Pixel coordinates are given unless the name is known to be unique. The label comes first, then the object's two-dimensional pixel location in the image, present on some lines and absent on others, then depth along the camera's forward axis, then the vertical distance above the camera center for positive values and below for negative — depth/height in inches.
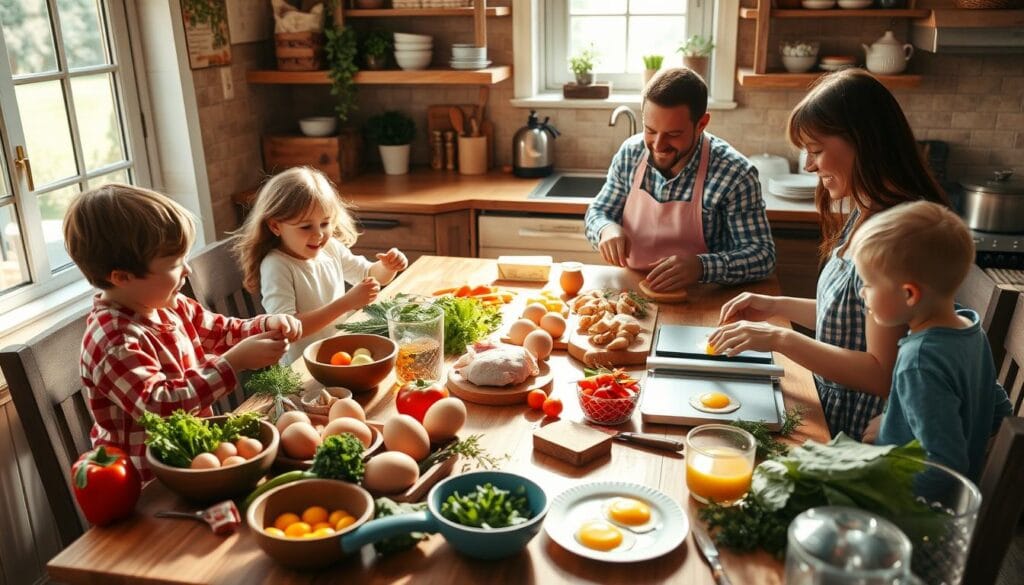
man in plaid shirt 89.5 -20.9
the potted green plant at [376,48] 137.7 -5.1
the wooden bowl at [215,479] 48.6 -25.4
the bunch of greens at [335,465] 48.4 -24.5
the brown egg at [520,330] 72.5 -26.0
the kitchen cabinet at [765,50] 119.7 -6.3
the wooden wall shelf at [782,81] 123.6 -10.8
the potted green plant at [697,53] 134.3 -7.1
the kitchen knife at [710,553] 43.1 -27.7
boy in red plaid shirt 56.9 -20.1
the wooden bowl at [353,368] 64.0 -25.5
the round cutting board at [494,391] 63.1 -27.2
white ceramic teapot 122.3 -7.6
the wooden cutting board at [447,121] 148.5 -18.1
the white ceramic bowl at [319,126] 142.6 -17.4
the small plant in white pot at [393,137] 145.9 -20.1
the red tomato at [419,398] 58.4 -25.4
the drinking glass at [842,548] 33.4 -21.7
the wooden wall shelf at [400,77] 133.3 -9.4
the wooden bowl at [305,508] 42.9 -25.4
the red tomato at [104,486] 47.7 -25.1
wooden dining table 44.0 -27.9
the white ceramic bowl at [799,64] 127.3 -8.7
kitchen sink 133.6 -27.5
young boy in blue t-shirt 49.9 -19.3
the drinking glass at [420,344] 65.8 -24.6
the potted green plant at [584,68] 142.9 -9.4
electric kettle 140.0 -21.7
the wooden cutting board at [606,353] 69.7 -27.2
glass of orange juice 48.7 -25.4
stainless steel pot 114.4 -27.0
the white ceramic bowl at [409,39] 137.0 -3.7
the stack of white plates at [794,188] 123.3 -25.8
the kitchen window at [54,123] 96.2 -11.7
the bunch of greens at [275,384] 62.5 -25.8
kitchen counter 122.3 -26.8
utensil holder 145.3 -23.5
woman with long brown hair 64.2 -13.5
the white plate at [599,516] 45.0 -27.5
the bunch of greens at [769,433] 53.8 -27.0
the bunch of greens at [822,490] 41.7 -23.8
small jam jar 85.9 -26.2
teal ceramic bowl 43.1 -25.6
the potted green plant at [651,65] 136.9 -8.8
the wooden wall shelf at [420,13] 132.9 +0.3
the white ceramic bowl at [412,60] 138.3 -7.1
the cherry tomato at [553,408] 60.9 -27.3
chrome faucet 127.3 -15.8
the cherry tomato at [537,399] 62.3 -27.2
